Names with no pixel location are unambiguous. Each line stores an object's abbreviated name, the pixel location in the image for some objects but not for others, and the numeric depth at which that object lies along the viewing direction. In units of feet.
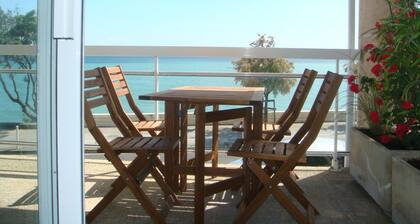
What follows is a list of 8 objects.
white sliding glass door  3.82
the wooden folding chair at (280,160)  9.46
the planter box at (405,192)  9.07
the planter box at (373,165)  10.82
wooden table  9.61
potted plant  9.96
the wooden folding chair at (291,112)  12.05
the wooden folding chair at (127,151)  9.91
